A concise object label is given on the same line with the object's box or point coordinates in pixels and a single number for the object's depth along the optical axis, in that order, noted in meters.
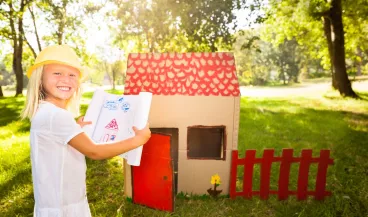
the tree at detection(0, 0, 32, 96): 22.86
